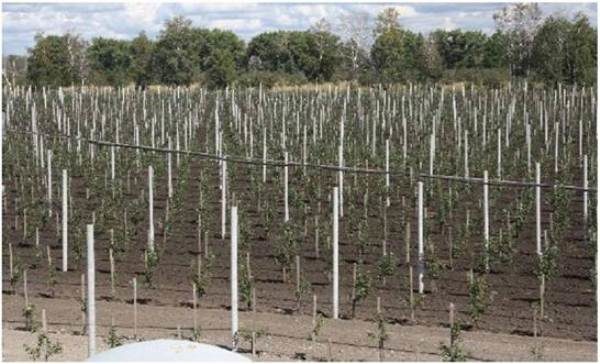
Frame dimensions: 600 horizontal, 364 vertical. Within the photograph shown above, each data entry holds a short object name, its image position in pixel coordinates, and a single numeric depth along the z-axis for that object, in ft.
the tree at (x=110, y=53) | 241.39
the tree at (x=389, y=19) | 209.05
